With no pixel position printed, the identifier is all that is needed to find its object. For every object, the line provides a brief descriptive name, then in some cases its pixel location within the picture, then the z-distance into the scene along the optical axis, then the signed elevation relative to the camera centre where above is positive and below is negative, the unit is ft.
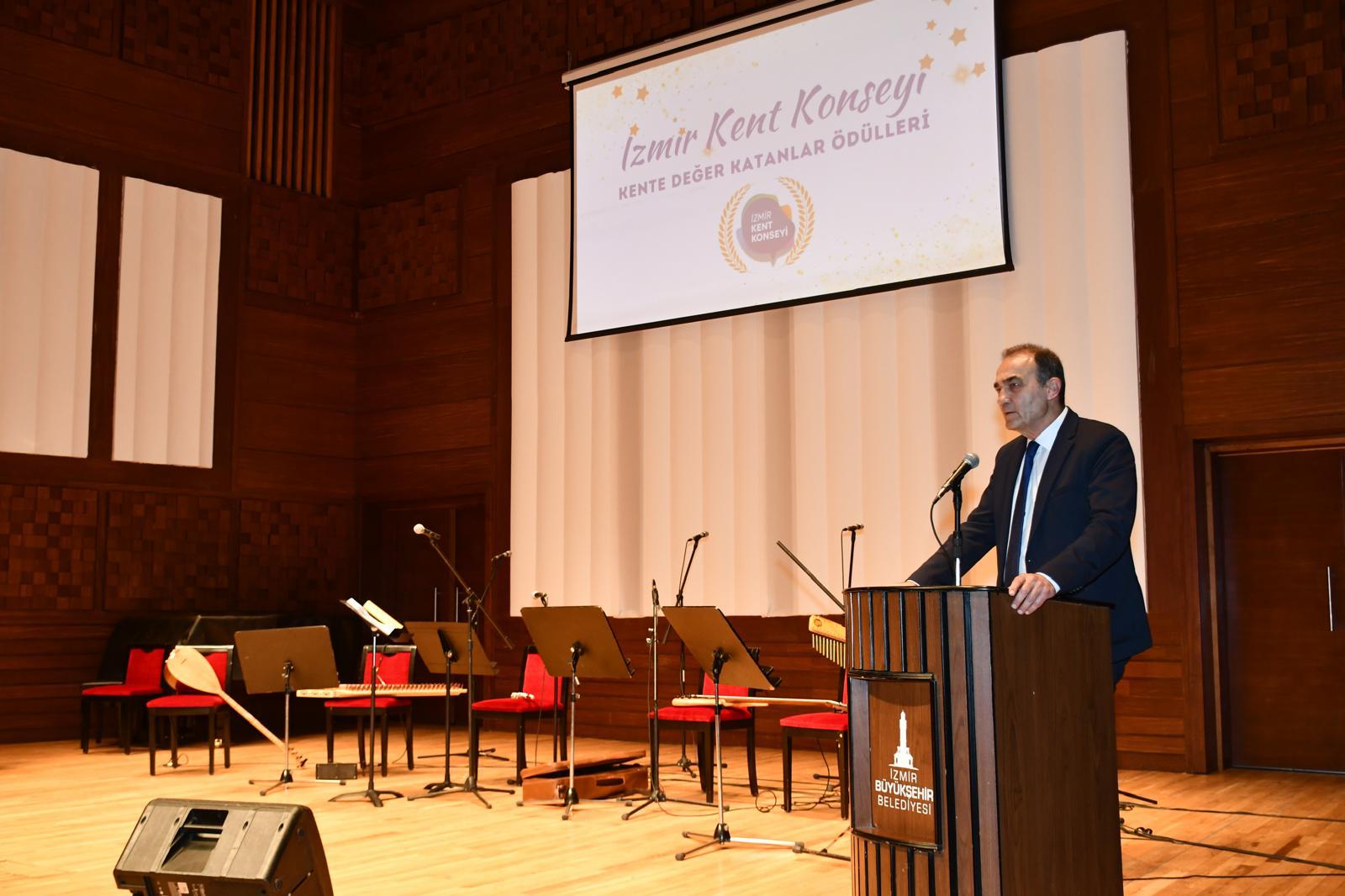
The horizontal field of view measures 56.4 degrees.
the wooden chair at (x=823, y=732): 17.67 -2.44
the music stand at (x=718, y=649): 16.22 -1.13
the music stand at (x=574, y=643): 18.20 -1.15
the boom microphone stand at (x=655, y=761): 19.33 -3.08
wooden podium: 8.83 -1.34
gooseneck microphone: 9.39 +0.68
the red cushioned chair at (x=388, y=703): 23.12 -2.52
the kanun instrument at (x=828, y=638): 16.51 -1.00
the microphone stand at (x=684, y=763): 22.84 -3.69
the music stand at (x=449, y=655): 20.11 -1.45
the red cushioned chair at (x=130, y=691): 26.99 -2.66
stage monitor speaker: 7.80 -1.83
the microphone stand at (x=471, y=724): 19.40 -2.71
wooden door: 21.85 -0.79
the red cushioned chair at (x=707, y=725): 19.89 -2.58
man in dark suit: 10.84 +0.65
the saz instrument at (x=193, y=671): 22.38 -1.86
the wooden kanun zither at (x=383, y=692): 20.25 -2.04
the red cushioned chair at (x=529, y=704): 21.70 -2.43
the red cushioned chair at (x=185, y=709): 23.65 -2.67
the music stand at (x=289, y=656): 20.45 -1.47
